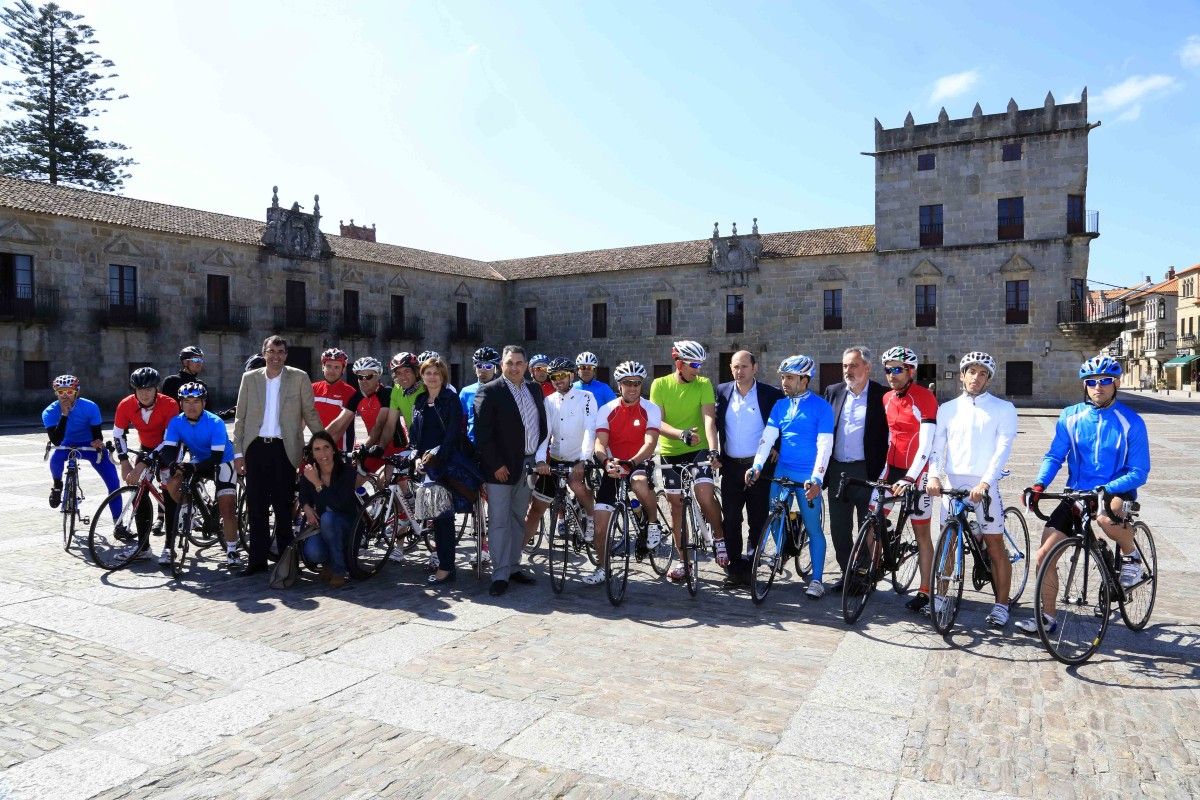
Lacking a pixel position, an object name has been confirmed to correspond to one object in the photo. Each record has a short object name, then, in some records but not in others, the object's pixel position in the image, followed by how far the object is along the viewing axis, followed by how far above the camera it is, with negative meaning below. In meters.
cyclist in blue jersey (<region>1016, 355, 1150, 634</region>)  4.36 -0.44
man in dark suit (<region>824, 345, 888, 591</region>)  5.56 -0.36
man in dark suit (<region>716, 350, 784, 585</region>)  5.83 -0.47
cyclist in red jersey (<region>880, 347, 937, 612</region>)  5.11 -0.37
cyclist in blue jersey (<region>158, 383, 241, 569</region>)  6.46 -0.58
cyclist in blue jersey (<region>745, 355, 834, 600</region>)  5.50 -0.38
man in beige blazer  6.19 -0.44
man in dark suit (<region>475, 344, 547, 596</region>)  5.84 -0.54
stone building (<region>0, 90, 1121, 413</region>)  25.33 +4.08
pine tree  34.69 +13.26
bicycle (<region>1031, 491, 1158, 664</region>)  4.30 -1.21
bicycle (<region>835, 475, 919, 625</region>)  4.95 -1.12
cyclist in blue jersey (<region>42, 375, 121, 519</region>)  7.29 -0.44
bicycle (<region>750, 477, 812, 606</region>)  5.36 -1.12
